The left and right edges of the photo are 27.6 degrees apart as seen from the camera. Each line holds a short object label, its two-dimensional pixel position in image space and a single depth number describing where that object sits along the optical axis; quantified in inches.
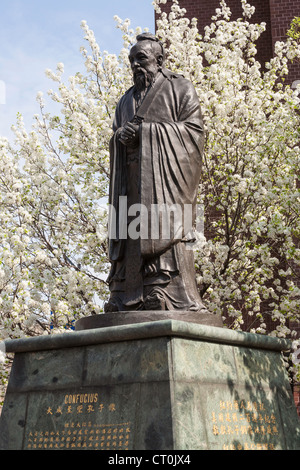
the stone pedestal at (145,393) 199.2
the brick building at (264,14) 690.2
